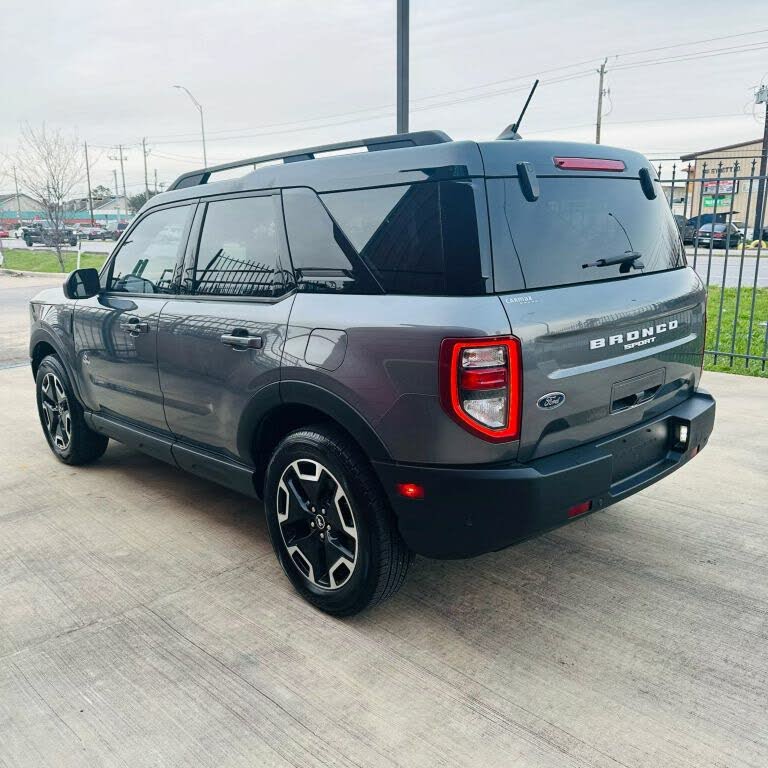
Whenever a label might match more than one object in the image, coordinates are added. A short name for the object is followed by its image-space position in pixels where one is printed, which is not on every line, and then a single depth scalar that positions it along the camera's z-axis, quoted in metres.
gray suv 2.48
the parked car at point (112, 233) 58.31
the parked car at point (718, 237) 18.99
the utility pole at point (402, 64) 7.32
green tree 88.57
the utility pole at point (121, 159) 90.38
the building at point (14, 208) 109.07
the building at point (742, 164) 41.50
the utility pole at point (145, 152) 77.86
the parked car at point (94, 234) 59.12
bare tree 26.09
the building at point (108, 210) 106.01
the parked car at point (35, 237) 44.15
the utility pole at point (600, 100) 47.78
